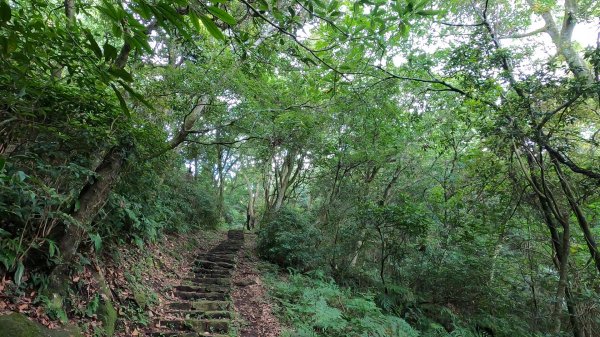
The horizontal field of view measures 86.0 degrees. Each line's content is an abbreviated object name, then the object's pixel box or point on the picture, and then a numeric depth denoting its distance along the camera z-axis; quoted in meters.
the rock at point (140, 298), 4.91
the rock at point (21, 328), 2.88
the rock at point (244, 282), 7.60
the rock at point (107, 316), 4.01
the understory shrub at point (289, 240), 9.59
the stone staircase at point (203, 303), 4.92
